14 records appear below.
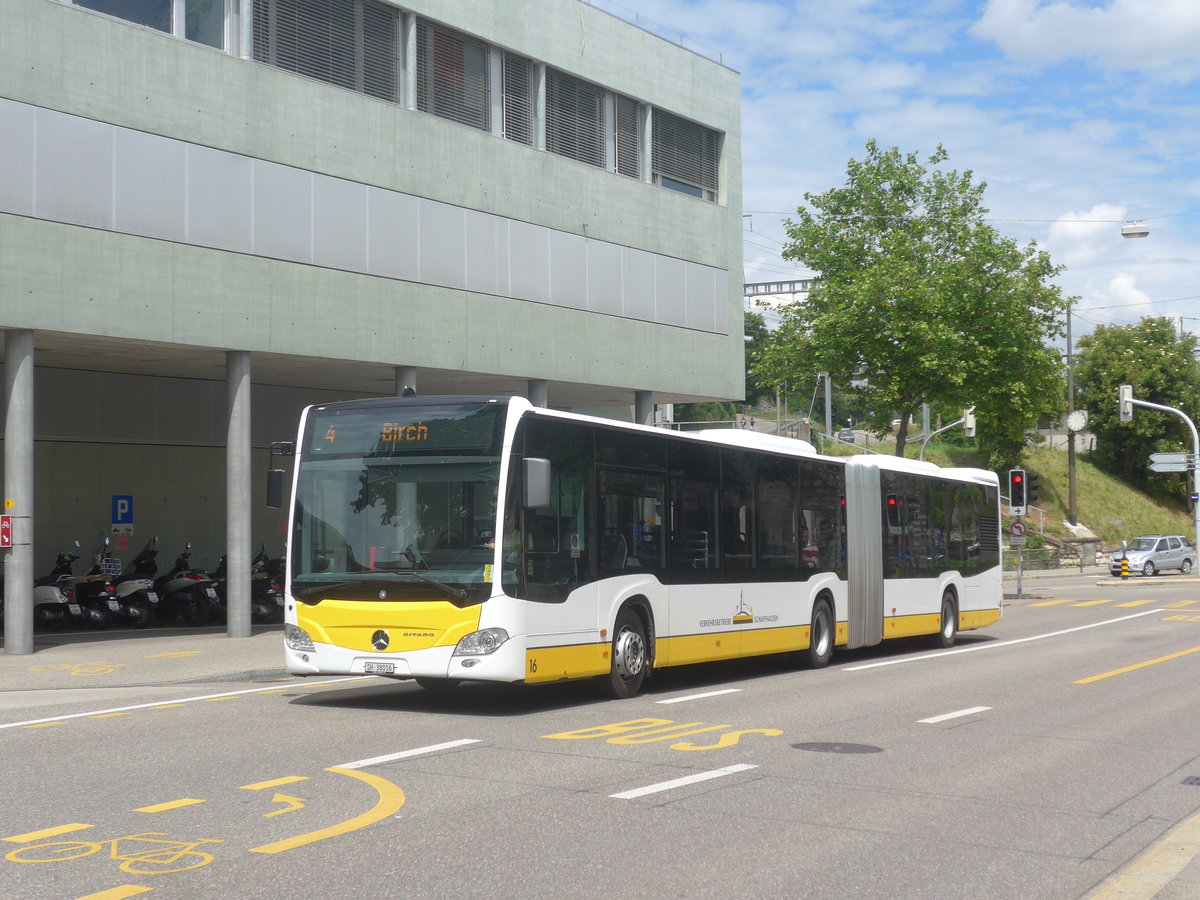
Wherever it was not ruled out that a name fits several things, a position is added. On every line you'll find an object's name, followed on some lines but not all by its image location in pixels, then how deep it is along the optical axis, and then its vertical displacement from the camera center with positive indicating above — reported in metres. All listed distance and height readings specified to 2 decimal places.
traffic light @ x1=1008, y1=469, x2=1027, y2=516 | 39.84 +0.95
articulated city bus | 12.61 -0.17
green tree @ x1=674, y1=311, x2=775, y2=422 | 110.62 +10.07
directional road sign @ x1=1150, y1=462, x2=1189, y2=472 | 55.16 +2.28
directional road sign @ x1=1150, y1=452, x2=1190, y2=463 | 54.72 +2.63
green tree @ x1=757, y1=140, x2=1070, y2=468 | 39.62 +6.37
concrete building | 20.91 +5.49
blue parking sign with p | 28.94 +0.49
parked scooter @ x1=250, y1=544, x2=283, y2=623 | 26.84 -1.20
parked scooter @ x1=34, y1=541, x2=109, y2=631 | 23.80 -1.29
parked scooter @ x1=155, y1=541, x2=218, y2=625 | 25.84 -1.21
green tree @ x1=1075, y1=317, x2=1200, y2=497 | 79.12 +7.82
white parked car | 57.03 -1.27
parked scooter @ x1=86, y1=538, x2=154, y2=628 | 24.70 -1.24
